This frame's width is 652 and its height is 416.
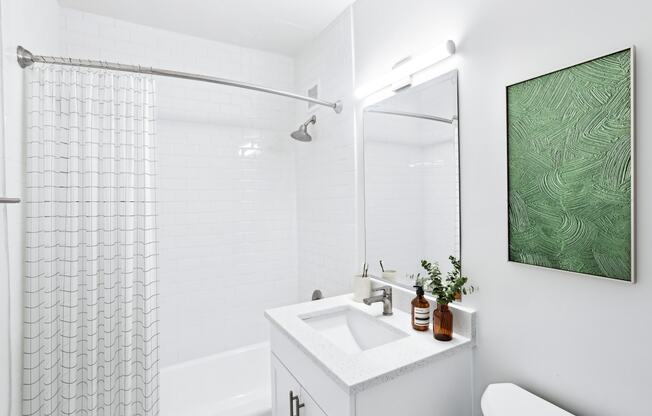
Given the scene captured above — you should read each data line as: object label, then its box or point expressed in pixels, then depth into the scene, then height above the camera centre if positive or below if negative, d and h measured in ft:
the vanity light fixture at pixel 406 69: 4.08 +2.05
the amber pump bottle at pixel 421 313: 4.17 -1.41
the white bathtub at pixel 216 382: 6.77 -4.00
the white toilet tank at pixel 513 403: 2.89 -1.89
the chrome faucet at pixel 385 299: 4.84 -1.42
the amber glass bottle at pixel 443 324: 3.85 -1.44
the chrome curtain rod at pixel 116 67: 4.20 +2.10
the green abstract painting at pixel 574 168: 2.65 +0.37
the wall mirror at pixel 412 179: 4.23 +0.45
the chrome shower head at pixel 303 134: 7.14 +1.71
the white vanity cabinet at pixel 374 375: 3.14 -1.86
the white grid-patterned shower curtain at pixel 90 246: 4.36 -0.53
